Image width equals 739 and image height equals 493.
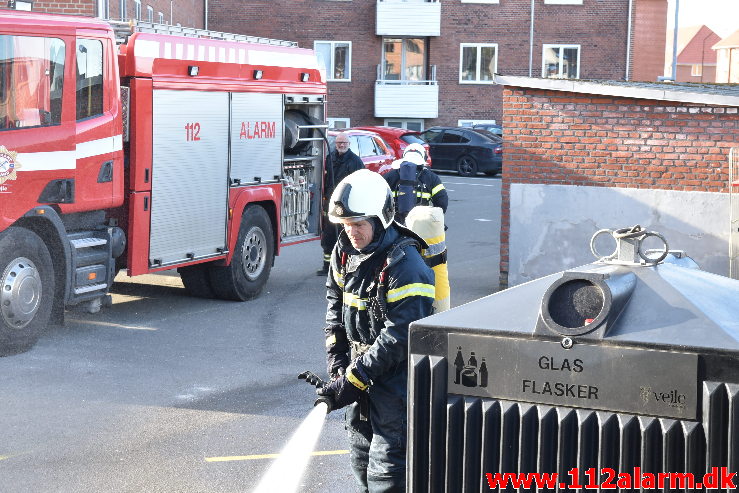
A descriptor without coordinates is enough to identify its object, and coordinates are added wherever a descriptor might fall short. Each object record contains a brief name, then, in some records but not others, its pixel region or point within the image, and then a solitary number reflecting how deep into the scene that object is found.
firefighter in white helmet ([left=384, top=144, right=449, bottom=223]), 12.18
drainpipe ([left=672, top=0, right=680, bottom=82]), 36.56
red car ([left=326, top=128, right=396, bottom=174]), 22.77
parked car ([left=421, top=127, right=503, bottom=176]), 34.59
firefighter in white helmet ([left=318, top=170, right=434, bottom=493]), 4.63
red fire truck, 9.73
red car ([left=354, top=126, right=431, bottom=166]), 27.17
